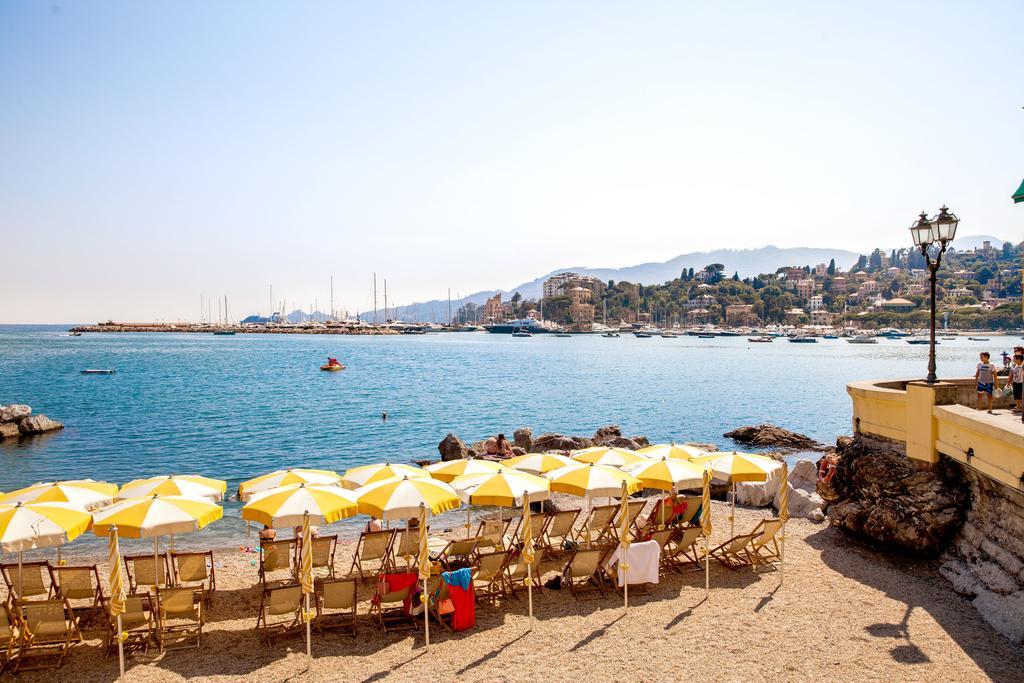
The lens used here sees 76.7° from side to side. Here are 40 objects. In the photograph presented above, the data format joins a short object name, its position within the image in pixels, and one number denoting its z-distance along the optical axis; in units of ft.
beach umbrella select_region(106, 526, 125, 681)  21.32
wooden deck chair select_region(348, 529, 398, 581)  28.86
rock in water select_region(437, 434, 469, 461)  73.67
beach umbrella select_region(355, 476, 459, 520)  27.17
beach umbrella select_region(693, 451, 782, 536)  34.14
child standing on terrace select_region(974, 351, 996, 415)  33.58
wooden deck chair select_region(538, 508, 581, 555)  33.41
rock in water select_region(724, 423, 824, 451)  90.74
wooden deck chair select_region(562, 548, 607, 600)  29.43
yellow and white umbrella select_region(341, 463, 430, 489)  33.17
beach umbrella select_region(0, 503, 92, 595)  24.09
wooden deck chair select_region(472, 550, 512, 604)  27.89
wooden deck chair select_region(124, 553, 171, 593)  26.40
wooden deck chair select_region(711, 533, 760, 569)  32.99
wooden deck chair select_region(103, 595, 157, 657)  24.31
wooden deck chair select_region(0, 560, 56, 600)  25.61
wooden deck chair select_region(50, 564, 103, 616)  25.40
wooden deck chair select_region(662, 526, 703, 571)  32.48
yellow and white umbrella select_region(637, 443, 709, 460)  38.83
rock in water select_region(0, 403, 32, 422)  99.60
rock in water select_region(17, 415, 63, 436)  98.78
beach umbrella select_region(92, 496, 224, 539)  24.93
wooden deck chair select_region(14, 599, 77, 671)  23.11
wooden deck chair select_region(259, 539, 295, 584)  29.14
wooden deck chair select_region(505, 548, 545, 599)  29.61
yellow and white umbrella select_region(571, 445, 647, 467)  36.65
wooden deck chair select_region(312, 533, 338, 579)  28.45
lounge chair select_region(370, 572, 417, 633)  26.53
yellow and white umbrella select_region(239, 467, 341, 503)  32.76
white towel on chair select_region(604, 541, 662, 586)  29.71
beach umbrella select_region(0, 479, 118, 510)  29.22
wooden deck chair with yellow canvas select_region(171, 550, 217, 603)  27.66
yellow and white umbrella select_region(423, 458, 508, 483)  33.83
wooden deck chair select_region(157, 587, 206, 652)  24.63
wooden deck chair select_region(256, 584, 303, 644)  24.34
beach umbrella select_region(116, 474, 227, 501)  30.68
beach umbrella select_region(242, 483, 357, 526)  26.22
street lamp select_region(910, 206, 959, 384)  33.71
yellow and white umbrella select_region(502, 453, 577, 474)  39.04
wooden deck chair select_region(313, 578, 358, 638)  25.18
